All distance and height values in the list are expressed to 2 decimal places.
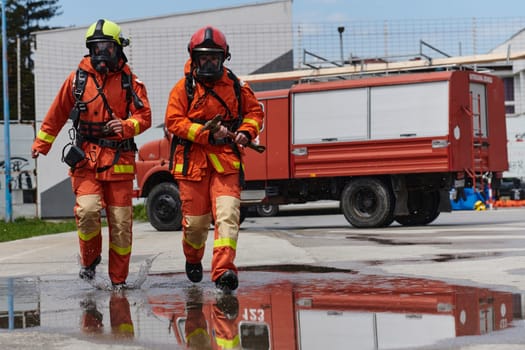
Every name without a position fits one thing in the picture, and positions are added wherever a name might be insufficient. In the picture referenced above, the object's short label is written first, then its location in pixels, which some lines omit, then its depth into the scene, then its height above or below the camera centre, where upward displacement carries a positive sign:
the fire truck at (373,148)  17.44 +0.45
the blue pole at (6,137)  25.55 +1.16
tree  69.88 +11.46
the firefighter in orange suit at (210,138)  7.23 +0.28
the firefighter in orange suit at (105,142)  7.52 +0.28
